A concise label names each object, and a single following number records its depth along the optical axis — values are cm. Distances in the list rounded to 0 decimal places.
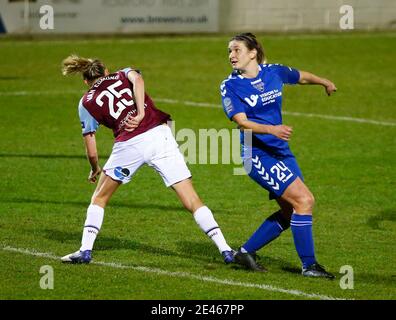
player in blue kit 1014
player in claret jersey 1057
